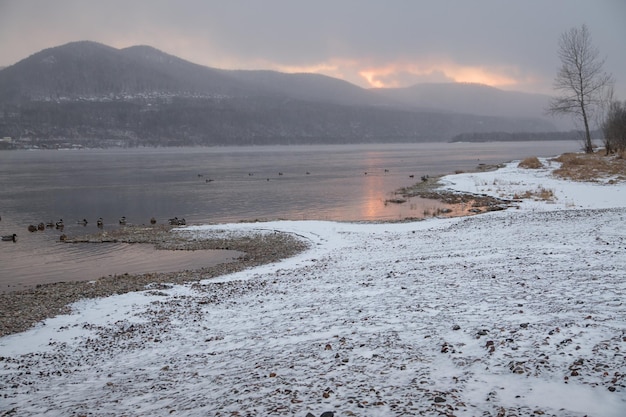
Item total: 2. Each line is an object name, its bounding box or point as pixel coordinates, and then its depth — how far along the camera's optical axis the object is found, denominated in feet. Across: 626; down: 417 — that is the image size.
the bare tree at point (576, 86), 183.83
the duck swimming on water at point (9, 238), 101.16
